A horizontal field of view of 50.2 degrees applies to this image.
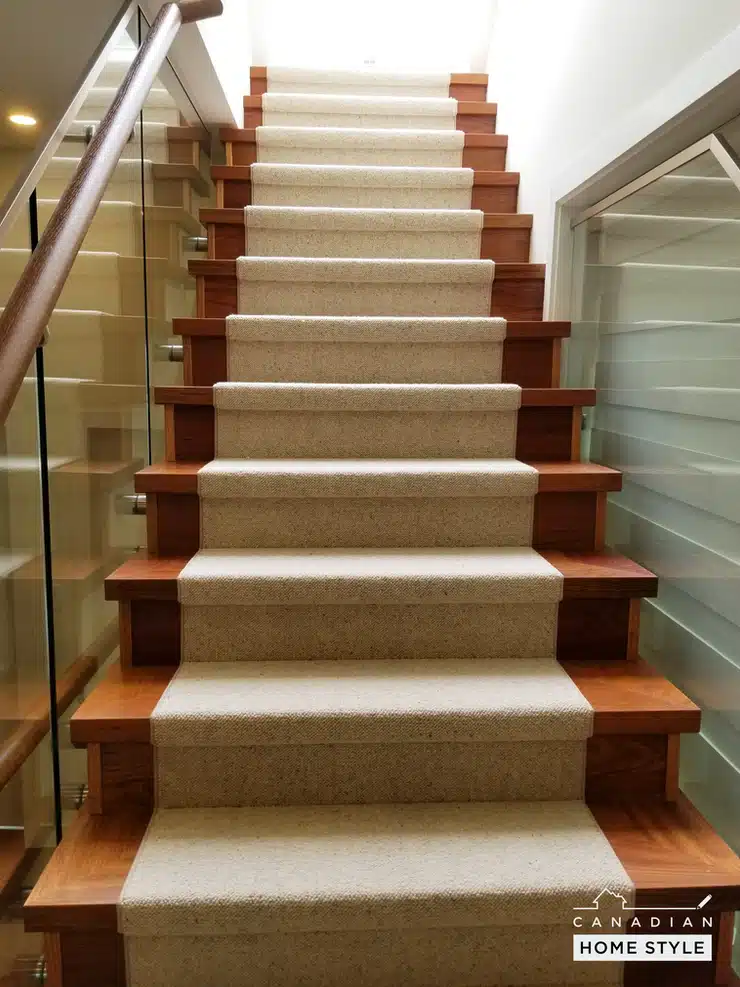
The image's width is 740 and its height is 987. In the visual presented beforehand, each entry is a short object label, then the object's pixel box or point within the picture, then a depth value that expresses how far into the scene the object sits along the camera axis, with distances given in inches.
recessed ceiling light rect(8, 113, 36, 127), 114.2
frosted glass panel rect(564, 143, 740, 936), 64.4
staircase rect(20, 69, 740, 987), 50.1
